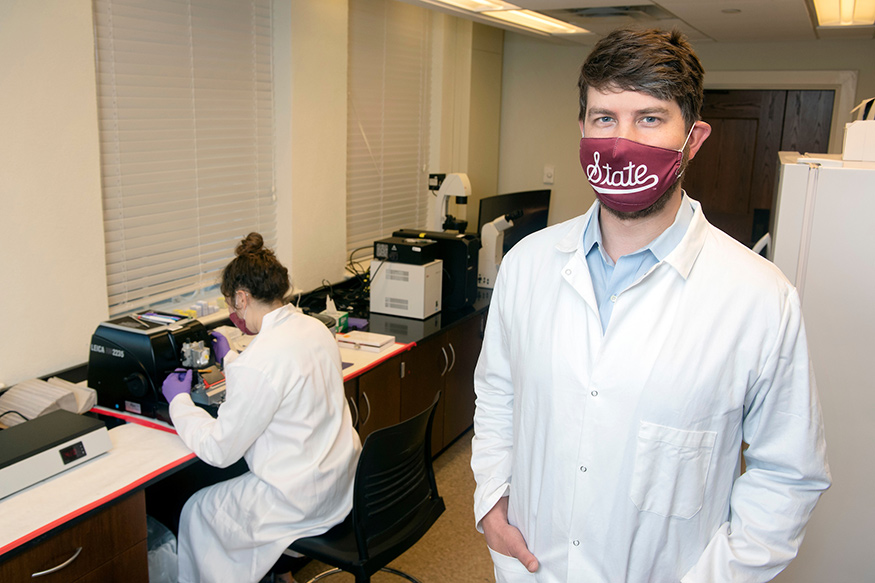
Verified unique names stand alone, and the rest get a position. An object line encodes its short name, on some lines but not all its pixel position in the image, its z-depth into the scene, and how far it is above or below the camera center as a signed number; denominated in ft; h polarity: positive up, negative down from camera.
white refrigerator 6.56 -1.16
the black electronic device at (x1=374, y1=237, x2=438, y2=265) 11.33 -1.47
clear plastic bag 7.36 -4.16
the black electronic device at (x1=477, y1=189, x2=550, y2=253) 14.21 -1.04
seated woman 6.75 -2.73
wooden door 15.70 +0.48
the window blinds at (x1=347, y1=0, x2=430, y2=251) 13.47 +0.76
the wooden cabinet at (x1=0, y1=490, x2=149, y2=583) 5.43 -3.23
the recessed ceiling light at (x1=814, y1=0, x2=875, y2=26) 10.21 +2.40
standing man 3.91 -1.18
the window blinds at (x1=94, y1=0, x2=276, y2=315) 9.07 +0.17
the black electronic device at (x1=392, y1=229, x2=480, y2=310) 11.87 -1.74
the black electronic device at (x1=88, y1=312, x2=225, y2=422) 7.47 -2.23
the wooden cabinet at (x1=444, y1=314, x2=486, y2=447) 11.76 -3.63
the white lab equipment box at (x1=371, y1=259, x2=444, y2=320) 11.28 -2.07
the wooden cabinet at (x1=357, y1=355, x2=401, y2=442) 9.41 -3.25
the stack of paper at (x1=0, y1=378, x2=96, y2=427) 7.18 -2.58
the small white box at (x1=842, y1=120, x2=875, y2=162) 7.04 +0.29
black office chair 6.81 -3.49
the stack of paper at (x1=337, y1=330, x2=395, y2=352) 9.85 -2.55
